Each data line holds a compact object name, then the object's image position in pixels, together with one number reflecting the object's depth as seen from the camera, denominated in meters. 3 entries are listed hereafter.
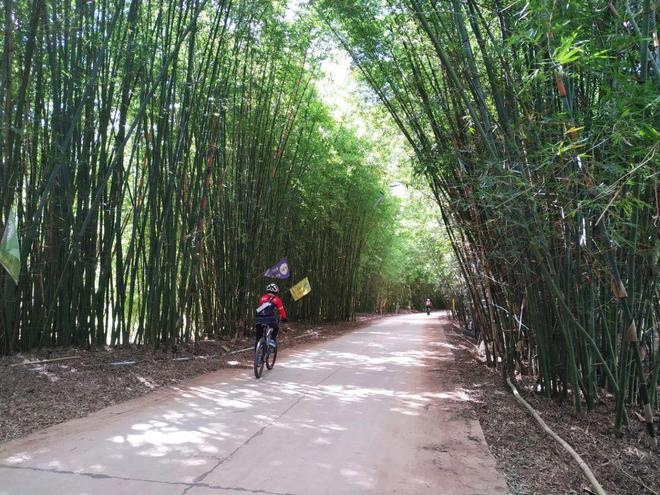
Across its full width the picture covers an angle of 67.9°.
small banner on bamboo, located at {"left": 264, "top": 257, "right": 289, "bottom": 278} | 8.16
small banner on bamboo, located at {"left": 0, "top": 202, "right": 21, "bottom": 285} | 3.34
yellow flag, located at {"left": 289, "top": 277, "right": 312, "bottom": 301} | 9.05
